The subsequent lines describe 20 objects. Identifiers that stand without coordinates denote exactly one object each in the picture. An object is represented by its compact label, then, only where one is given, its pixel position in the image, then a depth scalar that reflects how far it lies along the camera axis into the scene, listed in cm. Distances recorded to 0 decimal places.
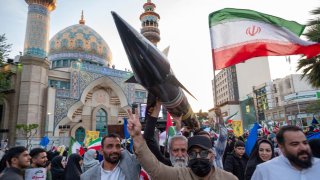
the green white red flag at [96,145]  671
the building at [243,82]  5473
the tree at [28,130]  1979
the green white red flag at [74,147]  793
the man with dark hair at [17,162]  321
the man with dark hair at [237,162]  415
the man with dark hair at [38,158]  398
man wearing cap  202
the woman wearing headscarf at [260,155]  341
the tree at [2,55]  1505
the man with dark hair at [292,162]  193
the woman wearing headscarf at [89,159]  498
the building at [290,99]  4003
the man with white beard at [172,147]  276
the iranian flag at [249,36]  455
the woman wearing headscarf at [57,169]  504
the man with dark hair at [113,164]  267
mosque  2180
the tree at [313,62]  1055
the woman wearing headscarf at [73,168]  441
